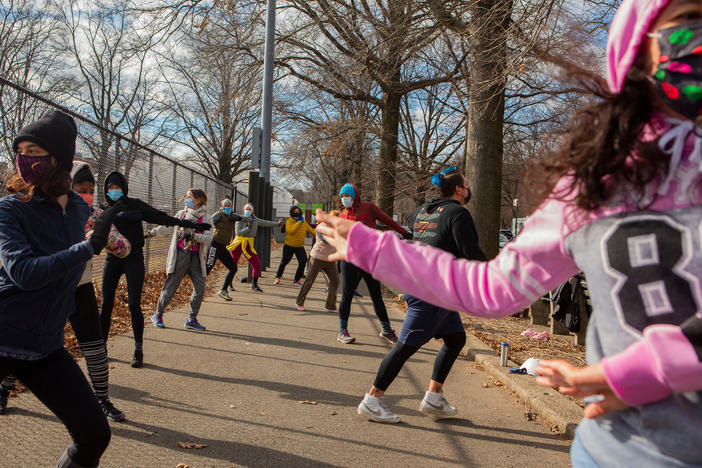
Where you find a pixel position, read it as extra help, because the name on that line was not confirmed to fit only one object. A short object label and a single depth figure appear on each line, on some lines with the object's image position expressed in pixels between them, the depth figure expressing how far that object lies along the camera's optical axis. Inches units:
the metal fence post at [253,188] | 619.7
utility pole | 606.2
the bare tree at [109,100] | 1327.5
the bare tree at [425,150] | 770.0
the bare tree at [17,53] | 919.7
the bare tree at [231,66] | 618.2
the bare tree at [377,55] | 404.8
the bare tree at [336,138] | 824.9
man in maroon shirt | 279.0
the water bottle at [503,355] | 233.8
